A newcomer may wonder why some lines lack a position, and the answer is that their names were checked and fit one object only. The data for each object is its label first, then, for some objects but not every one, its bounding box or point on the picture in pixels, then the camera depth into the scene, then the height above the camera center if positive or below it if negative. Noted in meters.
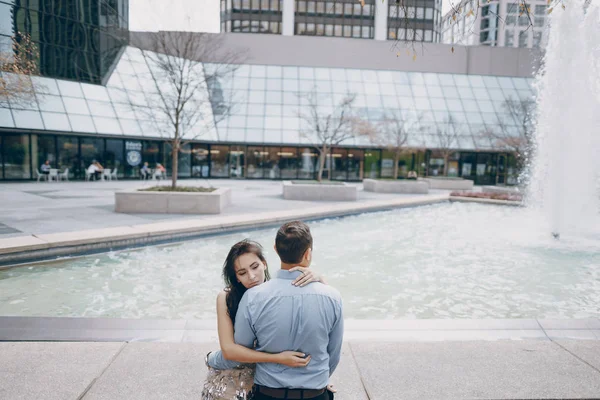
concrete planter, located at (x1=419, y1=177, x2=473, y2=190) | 29.03 -1.04
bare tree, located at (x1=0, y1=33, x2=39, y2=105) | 9.29 +1.78
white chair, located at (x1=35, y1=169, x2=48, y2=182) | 24.42 -1.26
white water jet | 12.41 +1.52
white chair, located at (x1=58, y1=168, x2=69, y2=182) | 25.86 -1.29
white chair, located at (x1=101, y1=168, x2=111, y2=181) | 26.78 -1.16
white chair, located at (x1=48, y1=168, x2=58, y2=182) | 24.75 -1.15
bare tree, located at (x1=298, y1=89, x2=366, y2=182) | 29.74 +3.60
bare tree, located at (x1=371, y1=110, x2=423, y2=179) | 28.19 +2.67
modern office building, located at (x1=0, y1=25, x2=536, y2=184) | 26.03 +3.40
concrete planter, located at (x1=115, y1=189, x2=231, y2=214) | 13.11 -1.34
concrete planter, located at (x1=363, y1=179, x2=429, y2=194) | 23.88 -1.11
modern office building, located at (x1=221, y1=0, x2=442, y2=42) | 69.88 +23.21
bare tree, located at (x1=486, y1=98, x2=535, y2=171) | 27.98 +2.95
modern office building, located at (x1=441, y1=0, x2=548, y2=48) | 83.19 +28.21
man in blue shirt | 2.08 -0.77
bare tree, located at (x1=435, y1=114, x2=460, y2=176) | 31.42 +2.19
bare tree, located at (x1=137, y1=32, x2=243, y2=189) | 29.25 +4.20
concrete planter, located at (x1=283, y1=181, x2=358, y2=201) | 18.59 -1.22
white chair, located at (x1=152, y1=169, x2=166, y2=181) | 28.62 -1.16
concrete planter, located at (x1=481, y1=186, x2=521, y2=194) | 22.94 -1.10
